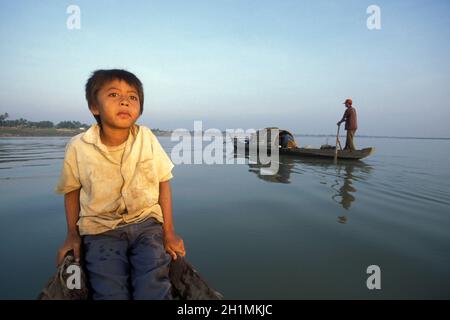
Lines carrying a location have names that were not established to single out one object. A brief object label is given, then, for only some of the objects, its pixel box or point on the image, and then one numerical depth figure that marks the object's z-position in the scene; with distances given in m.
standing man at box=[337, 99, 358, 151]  13.27
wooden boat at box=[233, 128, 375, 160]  13.53
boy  1.93
